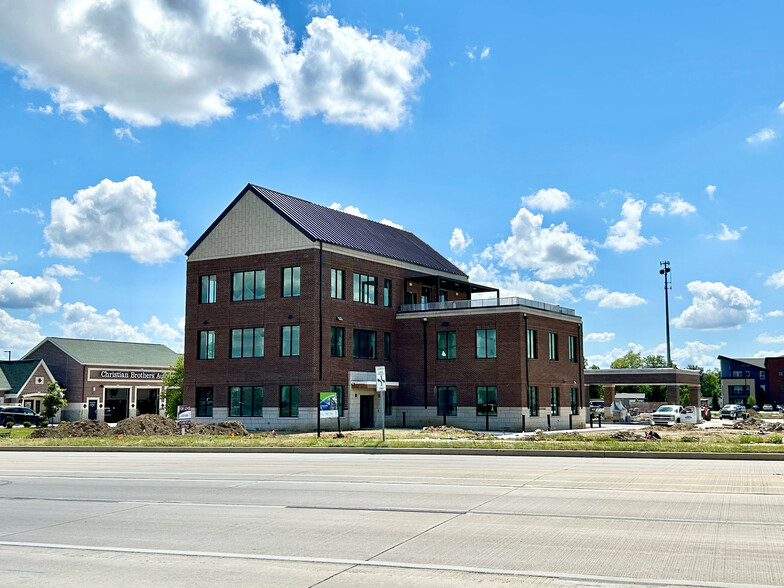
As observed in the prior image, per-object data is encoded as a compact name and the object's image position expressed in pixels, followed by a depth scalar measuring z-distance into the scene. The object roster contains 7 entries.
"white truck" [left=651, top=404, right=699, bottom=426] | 58.54
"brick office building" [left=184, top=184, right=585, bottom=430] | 48.25
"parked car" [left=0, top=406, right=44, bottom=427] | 69.50
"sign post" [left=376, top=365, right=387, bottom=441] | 30.53
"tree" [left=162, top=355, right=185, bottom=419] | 79.94
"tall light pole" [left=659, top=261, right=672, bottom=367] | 101.31
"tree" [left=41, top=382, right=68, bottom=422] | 77.12
